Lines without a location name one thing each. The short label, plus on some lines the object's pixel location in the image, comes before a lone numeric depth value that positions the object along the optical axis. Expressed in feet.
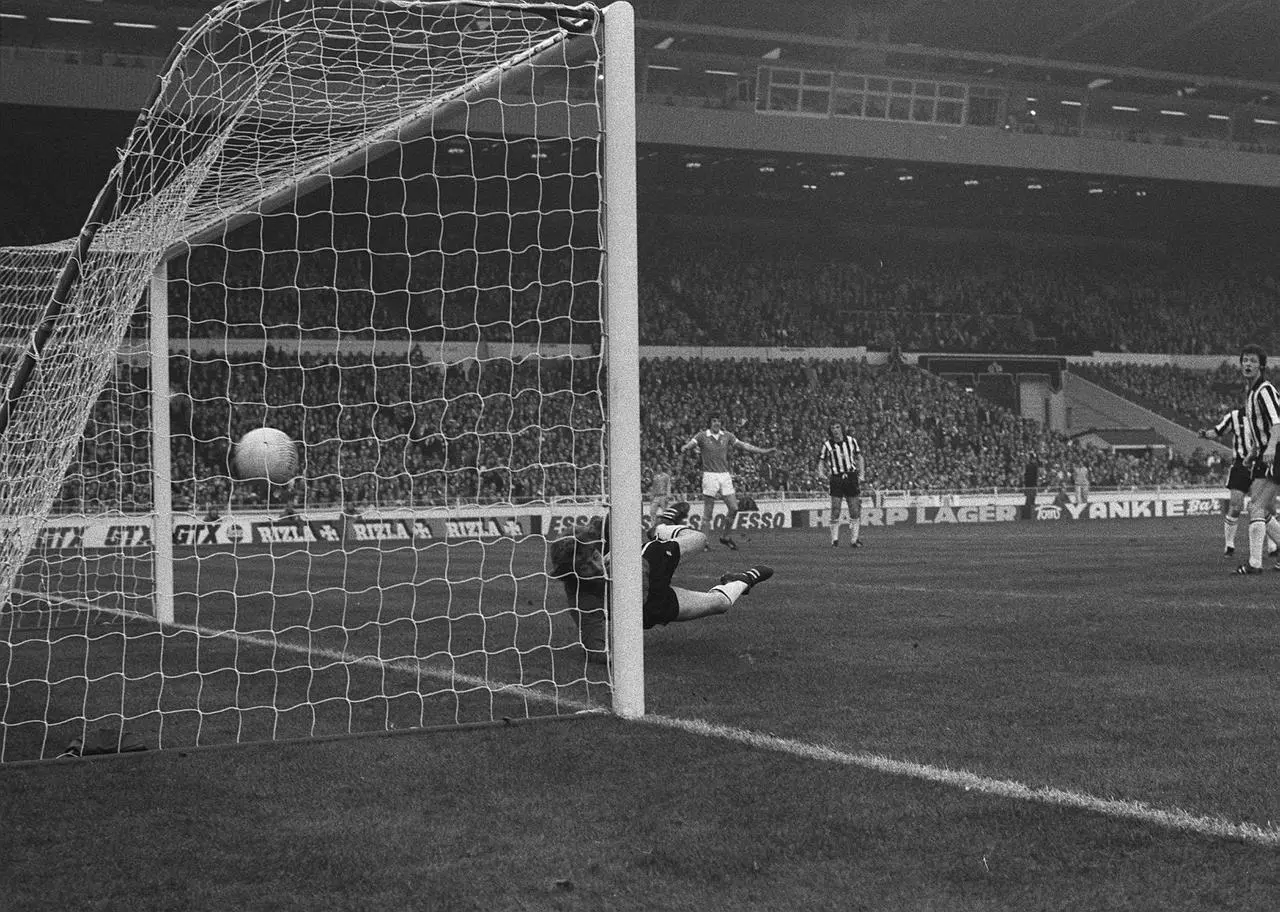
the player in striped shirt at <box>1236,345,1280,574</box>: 39.37
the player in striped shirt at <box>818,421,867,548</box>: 67.97
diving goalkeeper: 24.44
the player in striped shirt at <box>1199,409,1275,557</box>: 46.26
